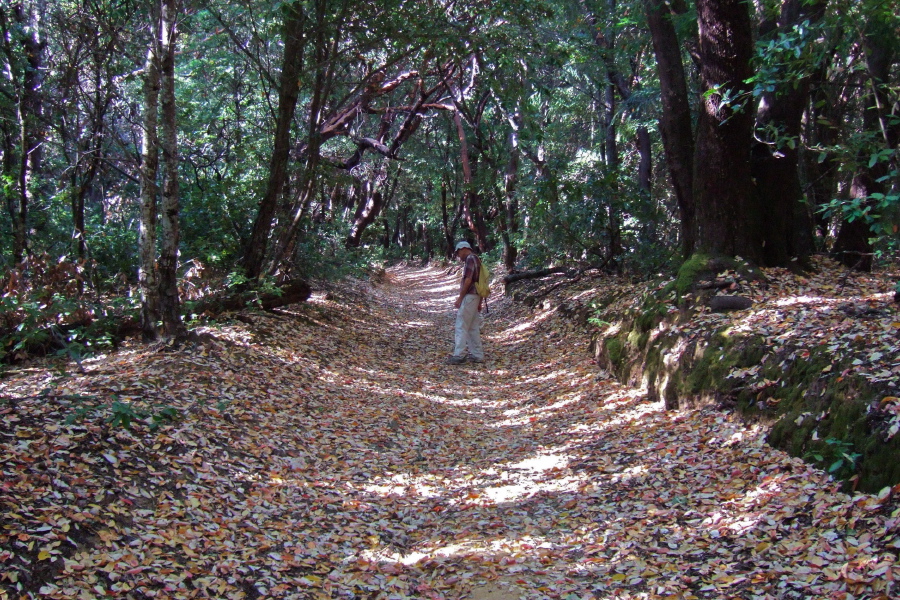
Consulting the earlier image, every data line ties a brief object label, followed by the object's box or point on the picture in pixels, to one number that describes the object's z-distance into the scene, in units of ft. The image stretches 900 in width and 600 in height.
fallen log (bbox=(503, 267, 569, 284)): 50.47
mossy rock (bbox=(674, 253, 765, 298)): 24.72
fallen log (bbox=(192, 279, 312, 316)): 30.27
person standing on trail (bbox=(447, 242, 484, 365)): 33.76
